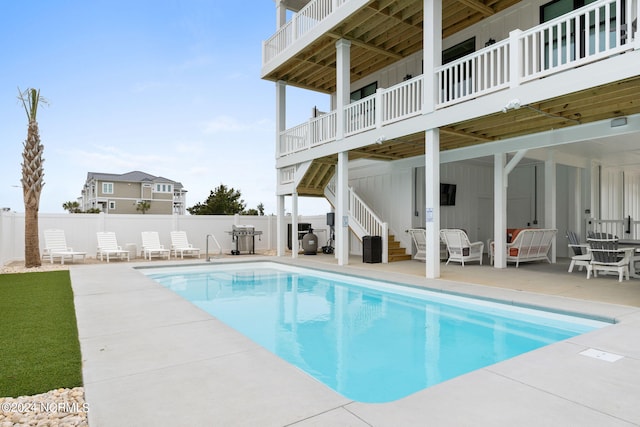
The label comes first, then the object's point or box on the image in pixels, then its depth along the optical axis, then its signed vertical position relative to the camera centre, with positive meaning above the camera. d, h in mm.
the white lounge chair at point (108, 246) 12398 -958
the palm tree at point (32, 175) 10531 +1161
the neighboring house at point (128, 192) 39156 +2610
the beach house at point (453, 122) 6707 +1966
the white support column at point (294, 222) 13109 -195
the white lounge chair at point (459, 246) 10156 -815
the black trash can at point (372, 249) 10961 -930
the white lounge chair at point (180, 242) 13789 -920
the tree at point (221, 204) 35750 +1208
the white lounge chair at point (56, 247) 11547 -925
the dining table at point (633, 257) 7782 -841
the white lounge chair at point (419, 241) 11016 -729
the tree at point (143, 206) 40000 +1095
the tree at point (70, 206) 45944 +1281
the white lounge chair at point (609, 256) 7270 -792
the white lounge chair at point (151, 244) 12954 -940
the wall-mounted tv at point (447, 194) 12975 +738
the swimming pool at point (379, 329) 3709 -1498
